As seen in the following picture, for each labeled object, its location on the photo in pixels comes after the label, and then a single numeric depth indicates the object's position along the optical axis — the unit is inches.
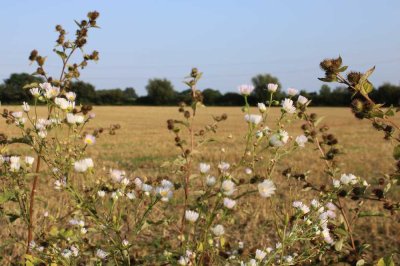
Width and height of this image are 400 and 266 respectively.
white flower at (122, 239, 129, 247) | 72.8
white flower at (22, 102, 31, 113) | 91.3
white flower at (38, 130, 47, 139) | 82.7
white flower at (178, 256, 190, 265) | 69.5
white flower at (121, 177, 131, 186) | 81.1
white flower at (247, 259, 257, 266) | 73.9
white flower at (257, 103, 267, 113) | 78.5
